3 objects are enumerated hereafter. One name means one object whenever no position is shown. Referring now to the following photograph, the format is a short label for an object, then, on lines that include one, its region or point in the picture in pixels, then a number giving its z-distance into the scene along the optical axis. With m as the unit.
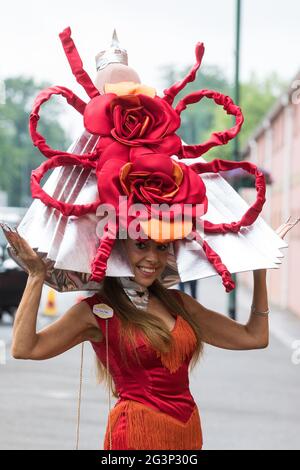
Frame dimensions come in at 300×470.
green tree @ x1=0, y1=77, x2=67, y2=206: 83.62
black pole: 21.52
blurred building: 26.58
